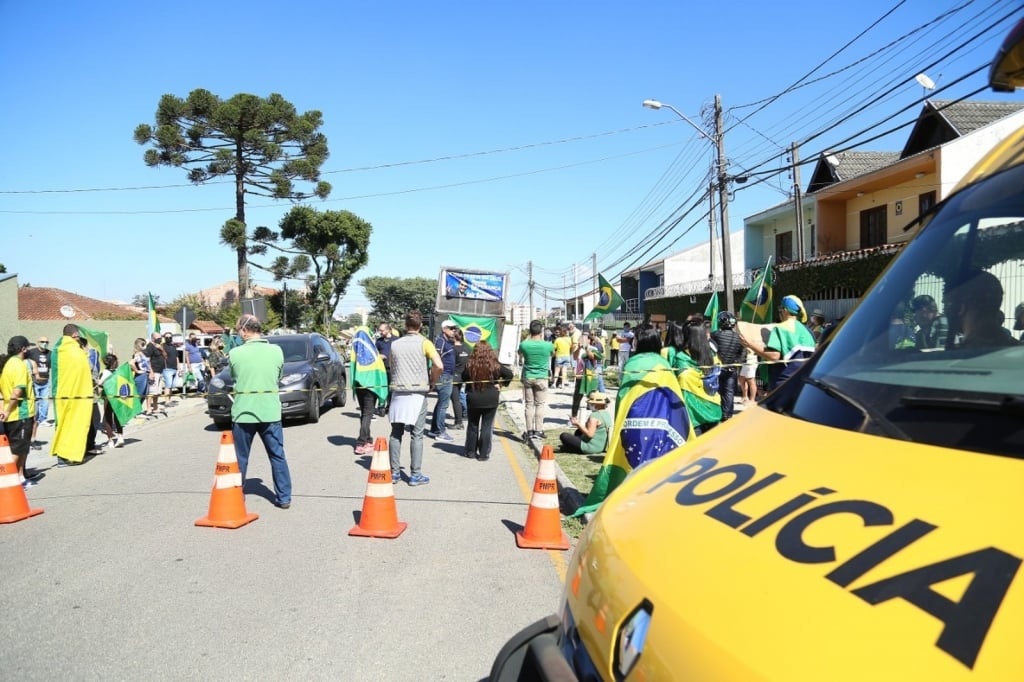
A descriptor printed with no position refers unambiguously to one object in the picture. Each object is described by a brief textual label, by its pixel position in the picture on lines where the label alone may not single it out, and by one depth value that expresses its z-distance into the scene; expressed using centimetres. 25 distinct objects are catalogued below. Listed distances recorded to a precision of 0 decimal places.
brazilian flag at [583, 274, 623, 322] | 1823
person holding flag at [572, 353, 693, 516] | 493
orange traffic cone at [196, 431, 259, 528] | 618
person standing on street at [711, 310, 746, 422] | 1059
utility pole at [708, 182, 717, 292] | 2010
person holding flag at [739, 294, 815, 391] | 670
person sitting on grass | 929
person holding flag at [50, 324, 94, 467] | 890
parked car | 1272
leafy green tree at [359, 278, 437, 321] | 8331
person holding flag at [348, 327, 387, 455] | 1041
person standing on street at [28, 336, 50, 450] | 1338
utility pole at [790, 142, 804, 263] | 2322
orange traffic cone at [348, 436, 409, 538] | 592
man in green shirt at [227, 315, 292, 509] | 672
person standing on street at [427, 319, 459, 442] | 1148
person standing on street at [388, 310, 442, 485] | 762
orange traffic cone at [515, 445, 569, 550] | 558
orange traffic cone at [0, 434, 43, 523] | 659
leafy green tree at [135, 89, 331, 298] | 2688
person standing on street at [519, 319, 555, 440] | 1023
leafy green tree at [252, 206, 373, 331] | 3944
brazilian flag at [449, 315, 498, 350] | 1836
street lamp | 1897
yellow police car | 114
